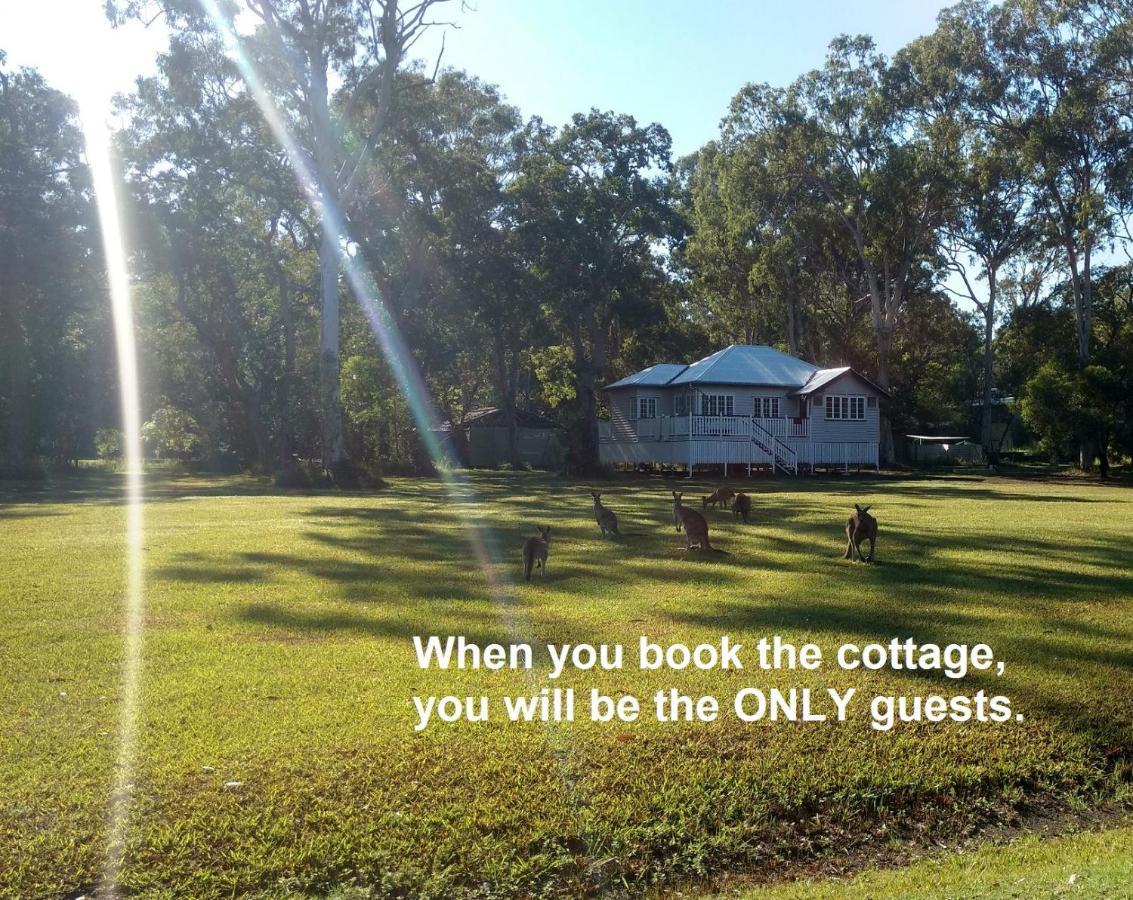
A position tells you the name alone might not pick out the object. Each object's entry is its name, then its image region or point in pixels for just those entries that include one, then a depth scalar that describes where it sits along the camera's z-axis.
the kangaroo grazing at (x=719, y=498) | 20.30
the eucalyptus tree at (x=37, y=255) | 36.88
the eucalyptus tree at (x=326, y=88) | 31.42
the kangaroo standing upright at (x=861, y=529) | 12.54
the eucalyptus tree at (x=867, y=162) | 46.00
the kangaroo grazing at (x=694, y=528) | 13.20
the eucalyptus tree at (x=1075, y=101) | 40.44
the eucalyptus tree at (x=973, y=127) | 43.50
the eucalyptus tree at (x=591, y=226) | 43.31
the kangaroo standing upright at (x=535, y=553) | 11.30
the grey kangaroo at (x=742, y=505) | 18.34
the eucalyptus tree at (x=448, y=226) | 41.25
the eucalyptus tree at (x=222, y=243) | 34.69
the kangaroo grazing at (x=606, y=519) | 15.12
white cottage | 42.75
